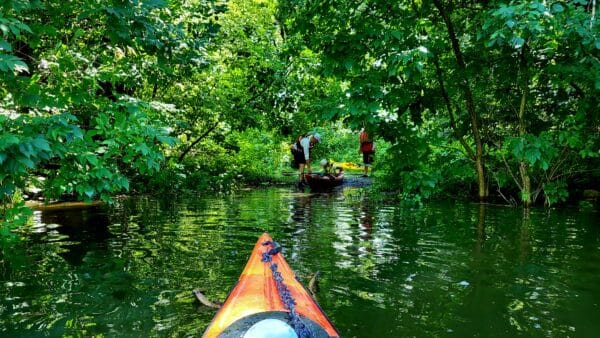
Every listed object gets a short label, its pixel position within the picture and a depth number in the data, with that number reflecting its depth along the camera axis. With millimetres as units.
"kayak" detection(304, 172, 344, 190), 15281
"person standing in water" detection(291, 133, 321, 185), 16786
